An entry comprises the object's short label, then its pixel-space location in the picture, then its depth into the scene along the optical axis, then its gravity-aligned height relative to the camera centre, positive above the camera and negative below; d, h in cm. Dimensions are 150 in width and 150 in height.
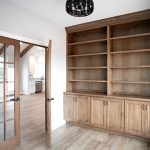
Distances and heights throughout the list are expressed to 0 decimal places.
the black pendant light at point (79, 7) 181 +89
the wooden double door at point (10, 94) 255 -31
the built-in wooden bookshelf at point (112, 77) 310 -1
